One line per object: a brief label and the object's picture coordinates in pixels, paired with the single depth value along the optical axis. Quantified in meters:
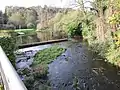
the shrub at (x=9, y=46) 4.27
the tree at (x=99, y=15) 7.33
